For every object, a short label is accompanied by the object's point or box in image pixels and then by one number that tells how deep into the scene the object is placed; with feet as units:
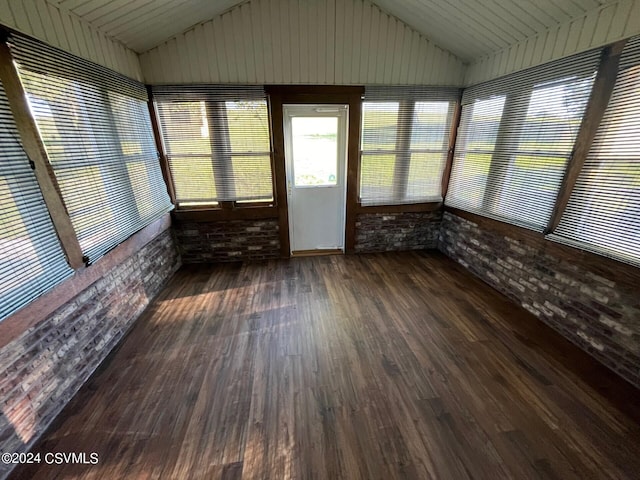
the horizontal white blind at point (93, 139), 5.43
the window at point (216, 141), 9.66
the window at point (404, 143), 10.59
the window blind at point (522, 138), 6.92
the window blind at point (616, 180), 5.66
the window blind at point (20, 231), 4.42
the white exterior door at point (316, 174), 10.89
